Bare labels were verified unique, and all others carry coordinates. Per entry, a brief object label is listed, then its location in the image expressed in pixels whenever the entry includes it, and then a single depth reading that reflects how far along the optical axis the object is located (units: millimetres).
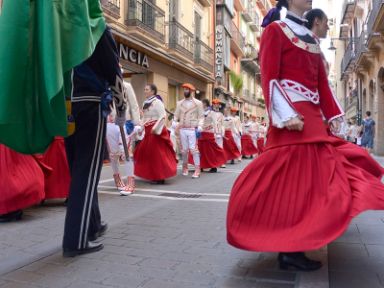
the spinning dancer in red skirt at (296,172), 2855
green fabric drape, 2619
